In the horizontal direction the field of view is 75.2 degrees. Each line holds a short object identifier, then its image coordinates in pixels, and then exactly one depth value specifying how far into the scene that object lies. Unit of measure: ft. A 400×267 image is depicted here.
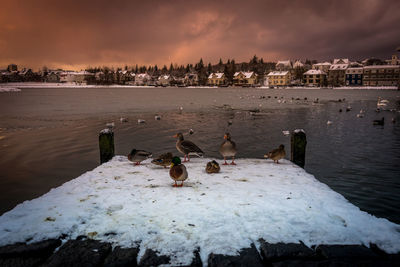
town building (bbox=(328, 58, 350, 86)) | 574.56
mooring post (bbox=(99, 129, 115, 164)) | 33.04
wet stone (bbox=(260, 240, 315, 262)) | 12.94
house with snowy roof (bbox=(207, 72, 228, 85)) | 640.58
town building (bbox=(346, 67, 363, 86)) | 541.30
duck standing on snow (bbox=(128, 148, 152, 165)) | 30.14
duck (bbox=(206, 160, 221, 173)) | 27.20
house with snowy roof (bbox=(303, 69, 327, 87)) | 541.34
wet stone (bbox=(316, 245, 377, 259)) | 12.93
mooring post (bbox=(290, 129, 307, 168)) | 32.45
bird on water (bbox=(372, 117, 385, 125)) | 79.85
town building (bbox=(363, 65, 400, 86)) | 501.03
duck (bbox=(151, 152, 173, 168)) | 29.45
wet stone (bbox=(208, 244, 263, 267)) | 12.35
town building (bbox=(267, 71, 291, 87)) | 573.74
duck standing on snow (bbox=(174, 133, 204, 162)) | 33.15
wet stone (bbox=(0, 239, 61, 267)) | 12.43
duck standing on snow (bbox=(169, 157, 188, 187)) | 22.76
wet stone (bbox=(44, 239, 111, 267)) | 12.47
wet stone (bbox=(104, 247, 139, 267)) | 12.44
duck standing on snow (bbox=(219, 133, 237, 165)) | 31.12
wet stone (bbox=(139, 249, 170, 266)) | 12.34
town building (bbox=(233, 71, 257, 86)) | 607.00
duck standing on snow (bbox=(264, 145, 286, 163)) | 31.61
